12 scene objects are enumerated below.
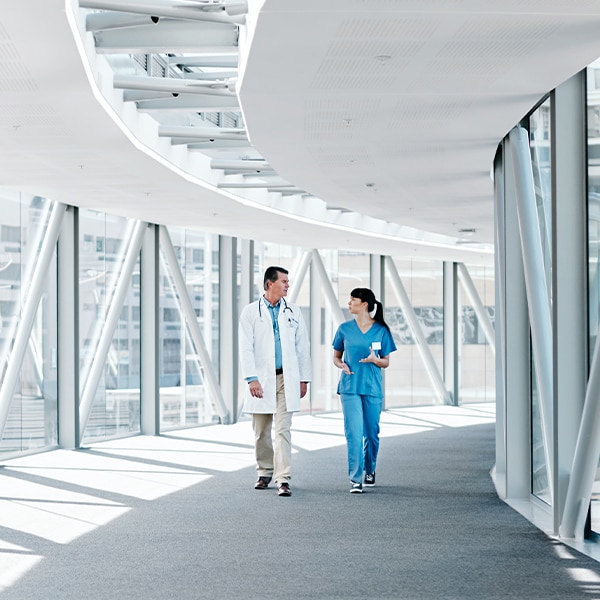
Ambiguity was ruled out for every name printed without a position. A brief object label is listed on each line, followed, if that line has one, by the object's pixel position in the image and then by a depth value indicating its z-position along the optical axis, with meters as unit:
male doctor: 9.54
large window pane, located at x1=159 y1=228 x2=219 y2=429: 17.33
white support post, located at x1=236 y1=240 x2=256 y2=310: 19.38
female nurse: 9.60
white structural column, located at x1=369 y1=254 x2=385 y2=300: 22.89
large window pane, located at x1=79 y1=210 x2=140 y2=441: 15.11
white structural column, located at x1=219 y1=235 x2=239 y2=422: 18.69
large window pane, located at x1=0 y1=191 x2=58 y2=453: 13.09
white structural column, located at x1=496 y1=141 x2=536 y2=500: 8.98
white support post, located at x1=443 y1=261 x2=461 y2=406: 24.27
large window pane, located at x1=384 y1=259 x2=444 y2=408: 23.81
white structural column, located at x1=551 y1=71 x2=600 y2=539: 7.02
